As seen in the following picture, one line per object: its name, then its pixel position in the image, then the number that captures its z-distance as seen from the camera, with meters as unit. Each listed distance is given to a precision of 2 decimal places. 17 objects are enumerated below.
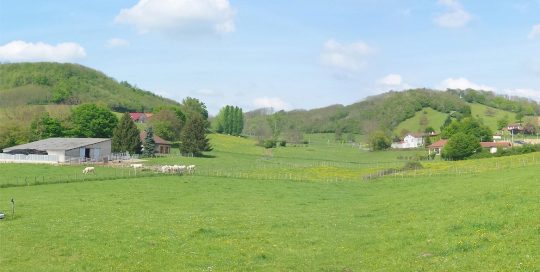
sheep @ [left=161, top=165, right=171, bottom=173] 70.44
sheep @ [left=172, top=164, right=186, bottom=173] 70.88
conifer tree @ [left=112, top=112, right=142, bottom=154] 108.00
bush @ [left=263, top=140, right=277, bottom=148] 160.38
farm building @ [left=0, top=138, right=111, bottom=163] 90.00
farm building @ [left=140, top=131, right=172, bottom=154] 121.07
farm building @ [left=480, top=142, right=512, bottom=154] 138.48
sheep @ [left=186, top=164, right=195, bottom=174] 72.10
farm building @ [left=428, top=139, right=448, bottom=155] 145.93
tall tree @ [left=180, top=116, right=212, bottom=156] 116.31
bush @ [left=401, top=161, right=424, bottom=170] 83.29
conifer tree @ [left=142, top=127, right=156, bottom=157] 110.44
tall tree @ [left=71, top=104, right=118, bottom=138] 122.38
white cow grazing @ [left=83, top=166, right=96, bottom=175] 67.75
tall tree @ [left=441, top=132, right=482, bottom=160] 110.99
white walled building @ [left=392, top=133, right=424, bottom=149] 188.44
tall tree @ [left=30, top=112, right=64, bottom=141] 111.00
